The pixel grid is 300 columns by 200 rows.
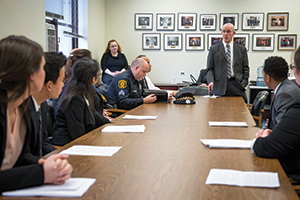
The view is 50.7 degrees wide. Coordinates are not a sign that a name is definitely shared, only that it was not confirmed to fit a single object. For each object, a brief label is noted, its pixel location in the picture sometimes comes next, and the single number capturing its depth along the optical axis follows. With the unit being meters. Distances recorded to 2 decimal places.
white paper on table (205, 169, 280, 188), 1.20
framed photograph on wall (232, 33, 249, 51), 7.49
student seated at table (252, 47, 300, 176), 1.57
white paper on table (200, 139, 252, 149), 1.75
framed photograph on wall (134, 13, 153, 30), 7.74
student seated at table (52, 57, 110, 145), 2.31
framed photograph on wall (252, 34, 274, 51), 7.46
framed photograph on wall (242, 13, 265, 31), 7.44
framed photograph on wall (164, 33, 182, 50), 7.69
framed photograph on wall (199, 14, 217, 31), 7.54
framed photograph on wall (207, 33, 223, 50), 7.58
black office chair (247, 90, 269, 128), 3.70
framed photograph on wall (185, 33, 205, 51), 7.63
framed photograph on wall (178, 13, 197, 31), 7.61
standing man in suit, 5.07
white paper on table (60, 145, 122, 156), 1.60
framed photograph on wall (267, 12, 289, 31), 7.38
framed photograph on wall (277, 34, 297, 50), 7.41
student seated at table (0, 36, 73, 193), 1.12
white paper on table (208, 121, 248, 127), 2.43
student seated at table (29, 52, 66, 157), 1.75
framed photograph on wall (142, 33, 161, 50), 7.76
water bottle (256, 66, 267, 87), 7.13
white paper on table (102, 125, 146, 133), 2.18
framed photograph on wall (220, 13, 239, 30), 7.49
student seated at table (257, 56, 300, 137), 2.50
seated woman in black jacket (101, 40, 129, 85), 7.00
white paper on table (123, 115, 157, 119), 2.79
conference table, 1.12
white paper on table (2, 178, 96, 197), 1.08
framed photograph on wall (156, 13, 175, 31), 7.68
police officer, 3.88
